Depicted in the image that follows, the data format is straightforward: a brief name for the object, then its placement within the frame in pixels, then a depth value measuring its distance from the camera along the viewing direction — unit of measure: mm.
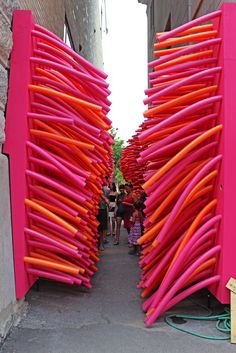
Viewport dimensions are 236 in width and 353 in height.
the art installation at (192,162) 4711
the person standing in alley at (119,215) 11102
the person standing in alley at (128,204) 10769
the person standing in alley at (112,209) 13164
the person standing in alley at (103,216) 9852
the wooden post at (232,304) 4320
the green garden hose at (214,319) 4484
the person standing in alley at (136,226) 9468
